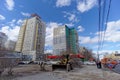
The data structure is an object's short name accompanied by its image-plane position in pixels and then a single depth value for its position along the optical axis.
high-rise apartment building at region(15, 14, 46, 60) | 34.13
